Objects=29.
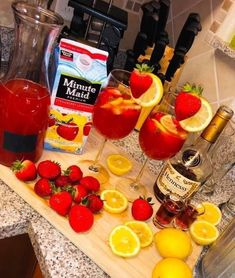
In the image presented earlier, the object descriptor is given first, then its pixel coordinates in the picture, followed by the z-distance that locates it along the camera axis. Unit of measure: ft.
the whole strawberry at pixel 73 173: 2.77
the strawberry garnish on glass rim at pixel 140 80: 2.64
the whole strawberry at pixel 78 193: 2.65
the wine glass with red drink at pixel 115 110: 2.77
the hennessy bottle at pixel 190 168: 2.95
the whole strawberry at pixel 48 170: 2.70
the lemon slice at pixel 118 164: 3.23
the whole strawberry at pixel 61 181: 2.70
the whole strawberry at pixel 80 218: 2.48
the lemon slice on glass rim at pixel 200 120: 2.68
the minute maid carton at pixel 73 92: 2.78
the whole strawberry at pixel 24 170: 2.65
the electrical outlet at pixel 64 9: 3.90
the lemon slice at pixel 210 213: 3.14
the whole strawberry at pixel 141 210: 2.79
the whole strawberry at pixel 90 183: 2.78
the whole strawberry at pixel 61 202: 2.53
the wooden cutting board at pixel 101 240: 2.41
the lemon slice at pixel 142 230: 2.65
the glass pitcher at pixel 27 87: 2.54
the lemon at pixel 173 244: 2.55
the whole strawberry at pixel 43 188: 2.60
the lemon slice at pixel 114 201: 2.79
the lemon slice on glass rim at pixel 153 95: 2.69
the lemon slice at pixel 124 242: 2.46
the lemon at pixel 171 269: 2.31
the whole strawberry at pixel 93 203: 2.64
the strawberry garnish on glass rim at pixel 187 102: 2.60
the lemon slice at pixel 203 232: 2.84
